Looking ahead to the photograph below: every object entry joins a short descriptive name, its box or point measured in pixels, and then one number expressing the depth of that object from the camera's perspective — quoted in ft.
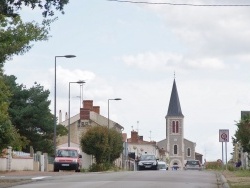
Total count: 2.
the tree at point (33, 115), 282.77
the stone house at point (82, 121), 352.08
